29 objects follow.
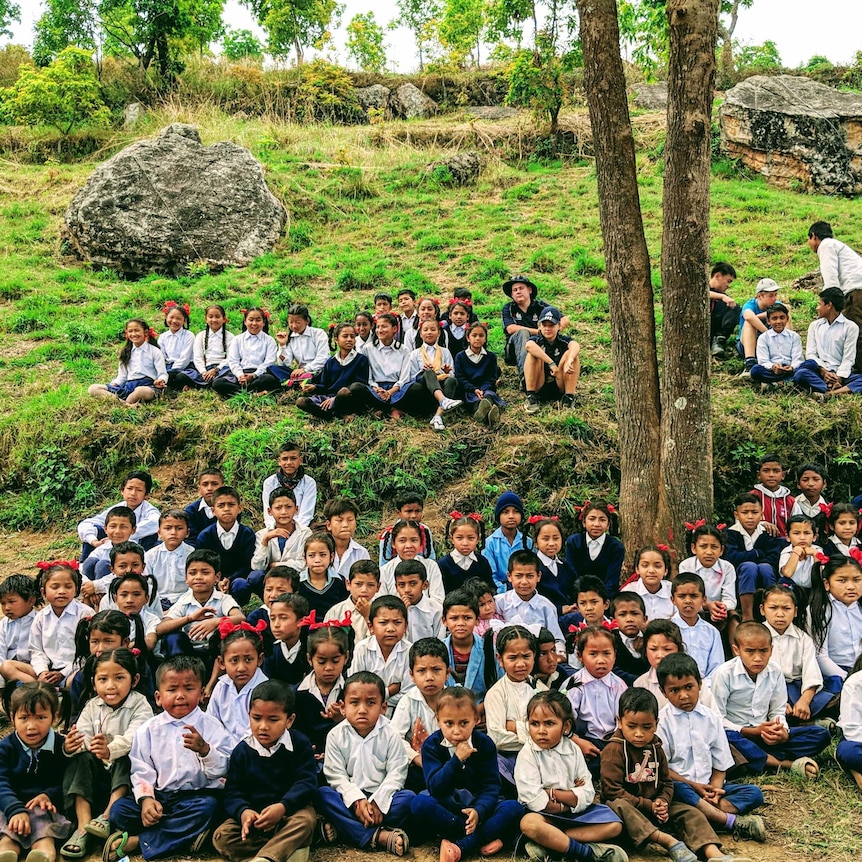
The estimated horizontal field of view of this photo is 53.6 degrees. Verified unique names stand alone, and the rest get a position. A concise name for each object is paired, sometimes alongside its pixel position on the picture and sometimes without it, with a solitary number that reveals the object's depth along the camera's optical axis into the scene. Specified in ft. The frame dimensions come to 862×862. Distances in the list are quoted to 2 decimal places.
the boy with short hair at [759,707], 14.28
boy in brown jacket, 12.29
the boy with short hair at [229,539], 18.63
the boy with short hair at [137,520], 19.31
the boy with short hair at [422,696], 13.46
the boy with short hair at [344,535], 17.99
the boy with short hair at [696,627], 15.74
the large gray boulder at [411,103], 61.21
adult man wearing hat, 25.27
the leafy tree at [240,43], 87.66
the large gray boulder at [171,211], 36.11
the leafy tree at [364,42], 80.89
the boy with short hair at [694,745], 12.95
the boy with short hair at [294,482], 20.39
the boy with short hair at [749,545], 17.84
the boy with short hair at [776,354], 24.27
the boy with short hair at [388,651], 14.67
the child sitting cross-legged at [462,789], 12.05
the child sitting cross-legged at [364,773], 12.39
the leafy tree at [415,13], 91.04
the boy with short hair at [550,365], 23.73
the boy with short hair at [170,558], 17.99
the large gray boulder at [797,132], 40.55
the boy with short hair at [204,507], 19.71
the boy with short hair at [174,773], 12.16
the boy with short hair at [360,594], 15.68
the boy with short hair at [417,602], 15.80
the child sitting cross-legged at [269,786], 11.98
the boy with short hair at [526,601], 16.37
